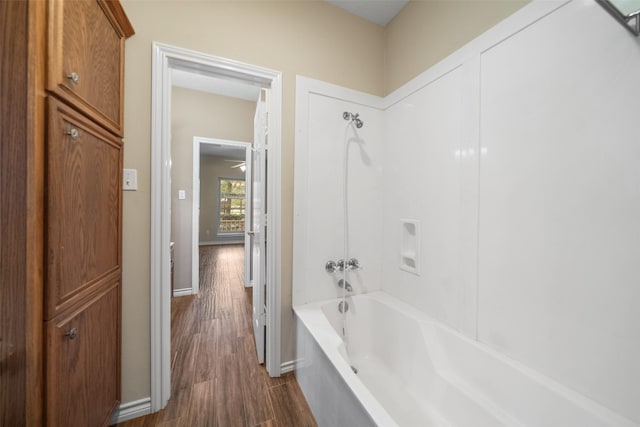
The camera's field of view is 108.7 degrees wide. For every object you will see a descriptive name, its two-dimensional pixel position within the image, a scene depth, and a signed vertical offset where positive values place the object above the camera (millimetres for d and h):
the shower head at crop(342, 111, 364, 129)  1686 +714
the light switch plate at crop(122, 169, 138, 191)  1237 +174
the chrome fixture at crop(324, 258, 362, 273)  1701 -389
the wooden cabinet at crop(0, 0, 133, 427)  663 +2
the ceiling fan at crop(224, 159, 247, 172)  6962 +1493
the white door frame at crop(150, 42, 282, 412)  1278 +115
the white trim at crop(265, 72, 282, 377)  1539 -101
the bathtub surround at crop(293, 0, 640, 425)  786 +94
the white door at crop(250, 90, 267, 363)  1651 -136
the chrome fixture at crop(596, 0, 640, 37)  687 +625
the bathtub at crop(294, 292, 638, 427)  876 -797
